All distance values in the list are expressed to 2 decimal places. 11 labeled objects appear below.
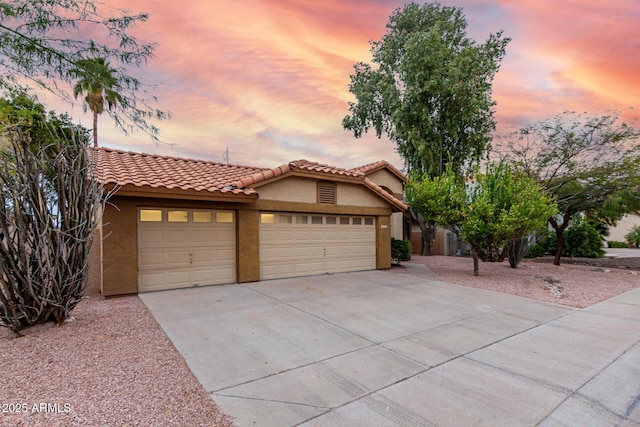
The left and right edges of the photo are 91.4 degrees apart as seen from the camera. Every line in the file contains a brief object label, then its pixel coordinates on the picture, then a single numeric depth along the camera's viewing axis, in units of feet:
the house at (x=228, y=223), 25.45
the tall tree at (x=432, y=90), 55.26
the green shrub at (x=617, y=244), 97.91
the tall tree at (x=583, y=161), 42.39
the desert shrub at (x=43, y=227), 15.87
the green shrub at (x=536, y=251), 61.64
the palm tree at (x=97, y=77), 21.48
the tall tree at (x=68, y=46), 19.84
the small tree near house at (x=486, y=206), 33.27
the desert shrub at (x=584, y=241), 58.29
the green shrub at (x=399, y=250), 48.39
